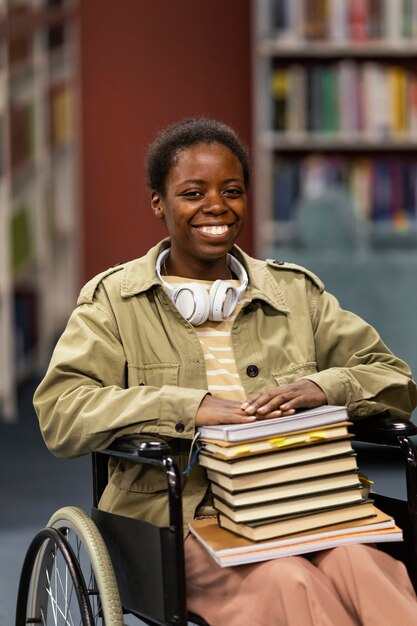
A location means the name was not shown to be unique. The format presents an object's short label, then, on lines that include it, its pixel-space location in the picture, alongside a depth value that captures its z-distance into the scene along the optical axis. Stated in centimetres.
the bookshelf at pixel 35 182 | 757
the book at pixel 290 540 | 359
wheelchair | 359
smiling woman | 362
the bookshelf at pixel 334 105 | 897
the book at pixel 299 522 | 360
